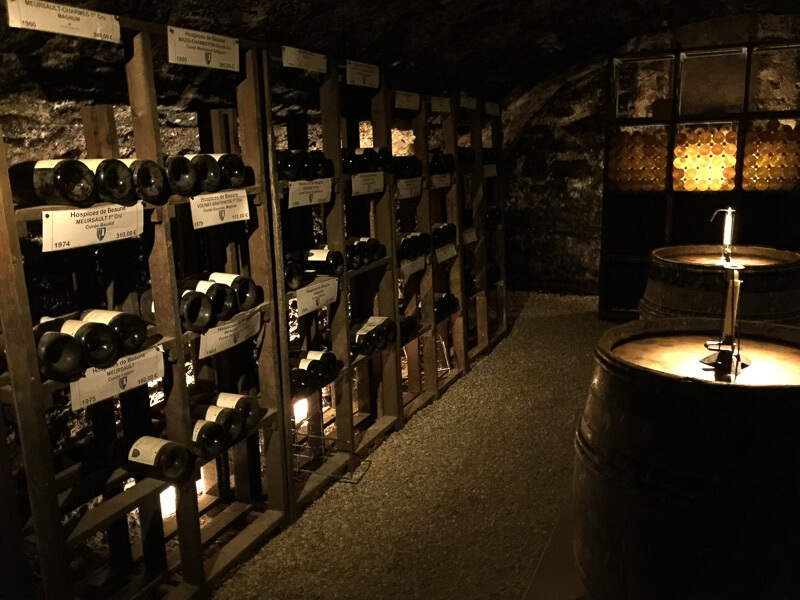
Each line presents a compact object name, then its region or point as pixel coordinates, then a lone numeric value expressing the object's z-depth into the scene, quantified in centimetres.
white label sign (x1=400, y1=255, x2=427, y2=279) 348
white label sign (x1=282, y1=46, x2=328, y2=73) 247
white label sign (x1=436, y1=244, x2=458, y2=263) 385
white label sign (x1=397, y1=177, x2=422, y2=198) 342
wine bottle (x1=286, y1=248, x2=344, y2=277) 286
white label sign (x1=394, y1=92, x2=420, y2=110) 331
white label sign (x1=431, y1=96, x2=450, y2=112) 366
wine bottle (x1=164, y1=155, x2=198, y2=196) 202
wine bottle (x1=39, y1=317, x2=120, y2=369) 176
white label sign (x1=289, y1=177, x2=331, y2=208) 259
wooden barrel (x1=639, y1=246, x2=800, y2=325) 231
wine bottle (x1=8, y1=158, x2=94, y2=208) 168
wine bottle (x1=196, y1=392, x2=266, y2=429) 239
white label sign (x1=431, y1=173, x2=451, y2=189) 372
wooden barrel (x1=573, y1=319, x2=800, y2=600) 111
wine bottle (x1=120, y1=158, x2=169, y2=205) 188
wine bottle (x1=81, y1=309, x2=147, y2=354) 183
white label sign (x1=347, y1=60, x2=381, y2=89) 289
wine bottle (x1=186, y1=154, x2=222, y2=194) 214
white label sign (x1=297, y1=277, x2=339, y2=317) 268
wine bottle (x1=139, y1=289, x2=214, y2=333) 212
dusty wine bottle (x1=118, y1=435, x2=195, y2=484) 201
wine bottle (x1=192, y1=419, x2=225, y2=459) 218
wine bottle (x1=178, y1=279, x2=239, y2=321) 222
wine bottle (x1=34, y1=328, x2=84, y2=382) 170
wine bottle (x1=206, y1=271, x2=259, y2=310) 231
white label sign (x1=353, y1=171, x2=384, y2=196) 301
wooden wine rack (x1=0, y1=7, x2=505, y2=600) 172
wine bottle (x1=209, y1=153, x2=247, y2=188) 225
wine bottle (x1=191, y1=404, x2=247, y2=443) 229
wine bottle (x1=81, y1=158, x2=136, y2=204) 177
